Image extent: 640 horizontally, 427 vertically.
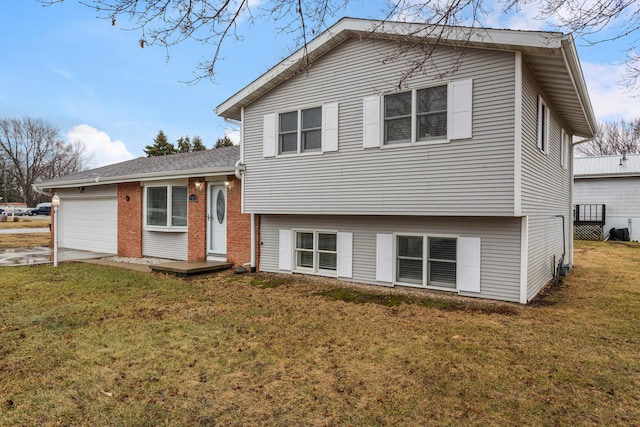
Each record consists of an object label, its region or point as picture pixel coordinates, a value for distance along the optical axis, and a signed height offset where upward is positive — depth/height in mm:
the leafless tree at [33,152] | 49188 +7594
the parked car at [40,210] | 47781 -411
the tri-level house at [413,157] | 6367 +1067
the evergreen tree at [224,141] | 38834 +7104
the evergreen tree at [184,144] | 41625 +7275
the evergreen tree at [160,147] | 40969 +6788
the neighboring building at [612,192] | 18453 +992
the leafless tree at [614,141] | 31516 +6317
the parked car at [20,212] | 46125 -675
